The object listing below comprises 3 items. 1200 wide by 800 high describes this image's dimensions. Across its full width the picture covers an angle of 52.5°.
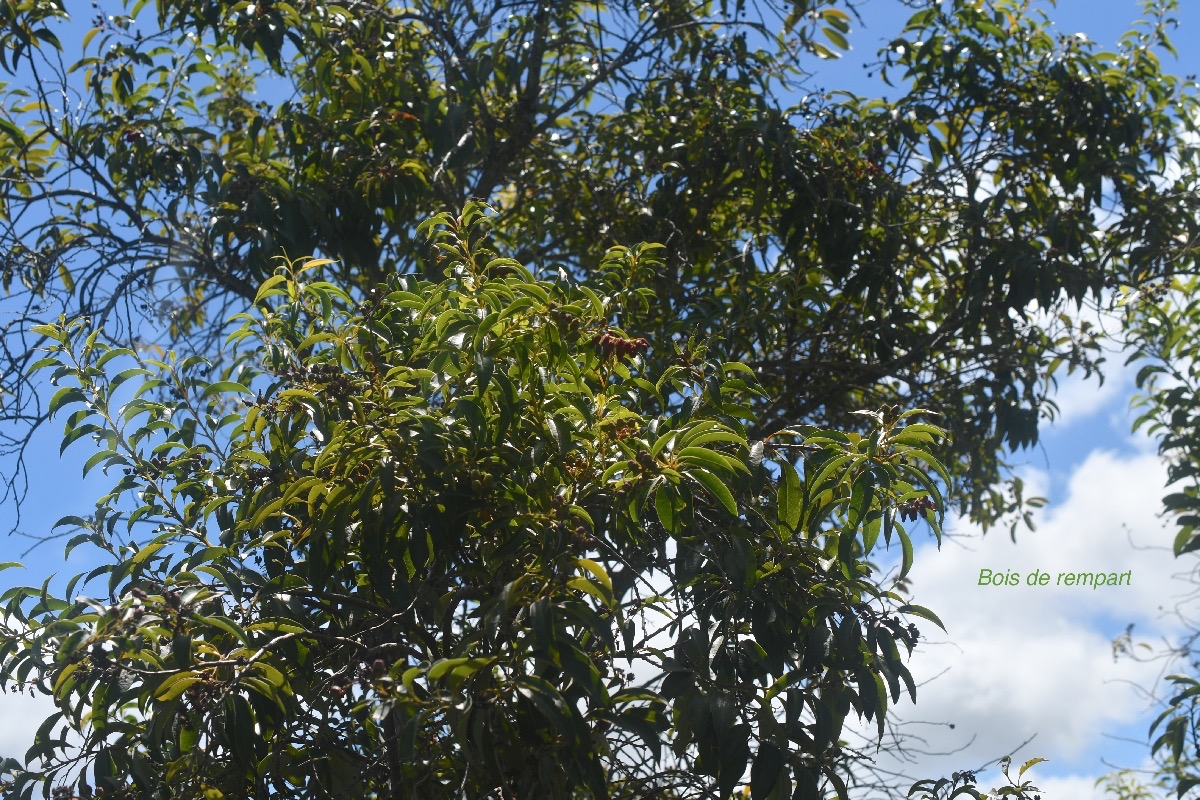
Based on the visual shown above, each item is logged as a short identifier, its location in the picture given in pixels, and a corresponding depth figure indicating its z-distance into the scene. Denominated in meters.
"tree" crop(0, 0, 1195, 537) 4.34
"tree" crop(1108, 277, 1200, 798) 4.97
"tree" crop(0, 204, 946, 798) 2.20
